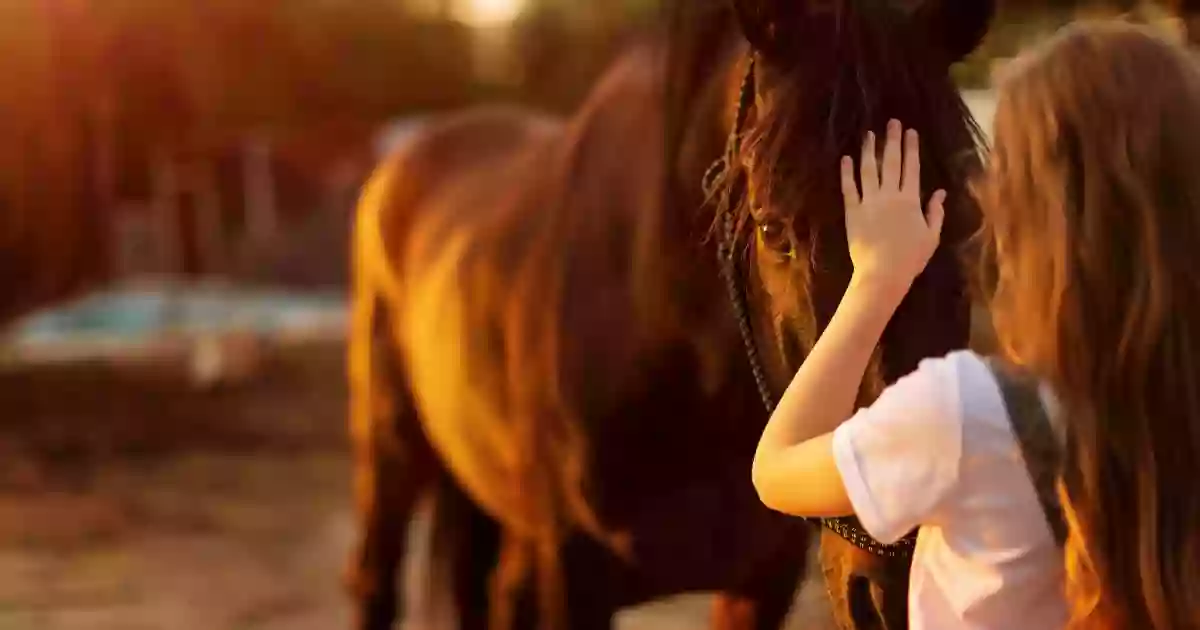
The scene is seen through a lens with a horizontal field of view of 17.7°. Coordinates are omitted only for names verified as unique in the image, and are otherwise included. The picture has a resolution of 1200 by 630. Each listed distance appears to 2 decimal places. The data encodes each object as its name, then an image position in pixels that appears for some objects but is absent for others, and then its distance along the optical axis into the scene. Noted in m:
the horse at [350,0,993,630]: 3.57
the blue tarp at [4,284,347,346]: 11.97
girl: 2.93
